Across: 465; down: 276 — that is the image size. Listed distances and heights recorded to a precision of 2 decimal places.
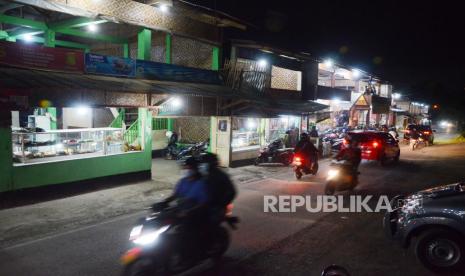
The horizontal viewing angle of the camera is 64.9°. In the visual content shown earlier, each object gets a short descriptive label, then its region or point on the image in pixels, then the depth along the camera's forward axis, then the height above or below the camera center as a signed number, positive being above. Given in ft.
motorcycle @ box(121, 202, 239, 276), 16.47 -6.24
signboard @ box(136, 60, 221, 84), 42.42 +5.59
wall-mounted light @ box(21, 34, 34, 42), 54.72 +11.44
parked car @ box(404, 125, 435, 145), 90.89 -2.27
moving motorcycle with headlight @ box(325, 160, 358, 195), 36.06 -5.58
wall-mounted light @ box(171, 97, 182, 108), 49.16 +1.93
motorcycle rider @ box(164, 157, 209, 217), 18.58 -4.03
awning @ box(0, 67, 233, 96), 29.01 +3.03
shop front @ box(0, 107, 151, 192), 31.96 -4.07
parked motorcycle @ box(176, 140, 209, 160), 57.11 -5.22
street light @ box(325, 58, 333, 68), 78.14 +12.50
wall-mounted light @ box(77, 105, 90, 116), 58.50 +0.46
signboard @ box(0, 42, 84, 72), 31.27 +5.11
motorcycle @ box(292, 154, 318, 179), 45.19 -5.67
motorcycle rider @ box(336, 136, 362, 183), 36.82 -3.45
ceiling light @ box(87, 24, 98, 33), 54.70 +13.03
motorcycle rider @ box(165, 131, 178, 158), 61.00 -4.69
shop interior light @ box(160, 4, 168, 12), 44.62 +13.28
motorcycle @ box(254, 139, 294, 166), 57.41 -5.84
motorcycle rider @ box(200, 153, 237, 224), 19.35 -3.87
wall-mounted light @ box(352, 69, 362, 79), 91.95 +12.51
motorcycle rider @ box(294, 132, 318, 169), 45.21 -3.70
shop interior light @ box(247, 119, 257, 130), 60.36 -0.97
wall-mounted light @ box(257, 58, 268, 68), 63.19 +9.74
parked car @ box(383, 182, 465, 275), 18.33 -5.51
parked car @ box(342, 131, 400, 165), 56.90 -3.65
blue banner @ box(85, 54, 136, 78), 37.06 +5.22
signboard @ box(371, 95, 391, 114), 116.78 +5.77
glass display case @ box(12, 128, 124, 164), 32.68 -3.06
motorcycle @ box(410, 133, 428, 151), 85.49 -4.60
